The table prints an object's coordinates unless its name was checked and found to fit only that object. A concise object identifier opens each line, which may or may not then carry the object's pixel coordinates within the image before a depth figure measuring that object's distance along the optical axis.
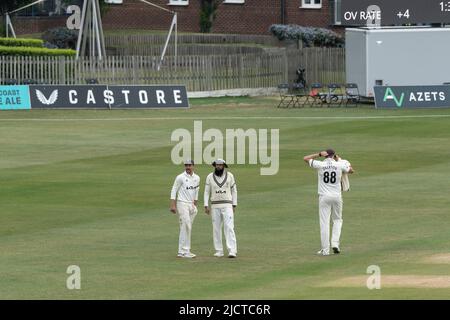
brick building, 81.38
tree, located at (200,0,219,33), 80.69
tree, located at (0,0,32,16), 74.31
